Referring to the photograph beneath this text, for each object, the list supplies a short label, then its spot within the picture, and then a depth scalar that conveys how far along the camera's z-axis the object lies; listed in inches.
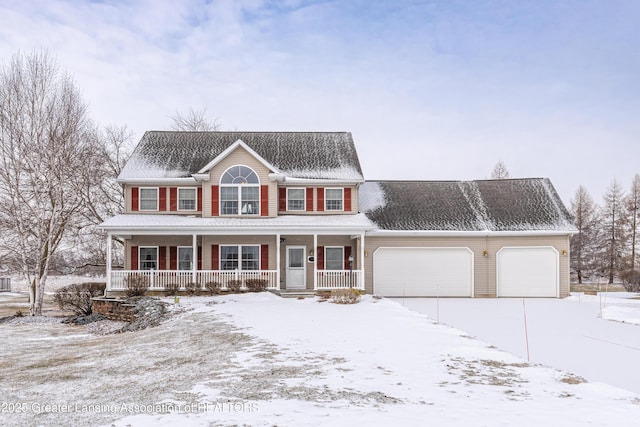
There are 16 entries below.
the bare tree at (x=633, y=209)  1531.7
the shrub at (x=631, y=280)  1115.8
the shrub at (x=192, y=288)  757.9
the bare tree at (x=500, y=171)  1644.9
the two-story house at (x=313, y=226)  794.8
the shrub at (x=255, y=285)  767.1
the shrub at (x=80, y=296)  825.5
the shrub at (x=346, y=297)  667.4
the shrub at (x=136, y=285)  746.8
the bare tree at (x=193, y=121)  1441.9
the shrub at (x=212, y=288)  756.6
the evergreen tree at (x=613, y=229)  1561.3
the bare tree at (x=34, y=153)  823.7
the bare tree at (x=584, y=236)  1609.3
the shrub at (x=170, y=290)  757.3
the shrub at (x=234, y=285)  764.0
